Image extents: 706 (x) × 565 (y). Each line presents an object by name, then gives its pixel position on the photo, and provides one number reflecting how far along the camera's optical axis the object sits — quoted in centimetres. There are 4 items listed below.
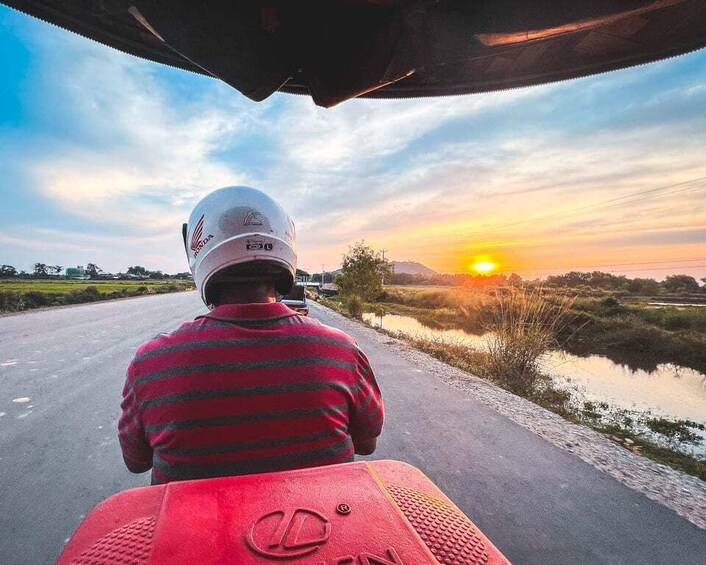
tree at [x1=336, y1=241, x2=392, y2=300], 2738
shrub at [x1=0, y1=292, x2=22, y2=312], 1922
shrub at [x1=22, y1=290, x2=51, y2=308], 2155
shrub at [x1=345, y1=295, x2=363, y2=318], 2470
